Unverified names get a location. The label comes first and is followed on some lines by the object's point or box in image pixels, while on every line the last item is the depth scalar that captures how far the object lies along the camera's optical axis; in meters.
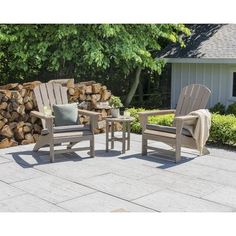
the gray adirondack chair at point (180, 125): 4.69
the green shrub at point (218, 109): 7.70
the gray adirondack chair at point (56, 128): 4.69
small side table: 5.14
